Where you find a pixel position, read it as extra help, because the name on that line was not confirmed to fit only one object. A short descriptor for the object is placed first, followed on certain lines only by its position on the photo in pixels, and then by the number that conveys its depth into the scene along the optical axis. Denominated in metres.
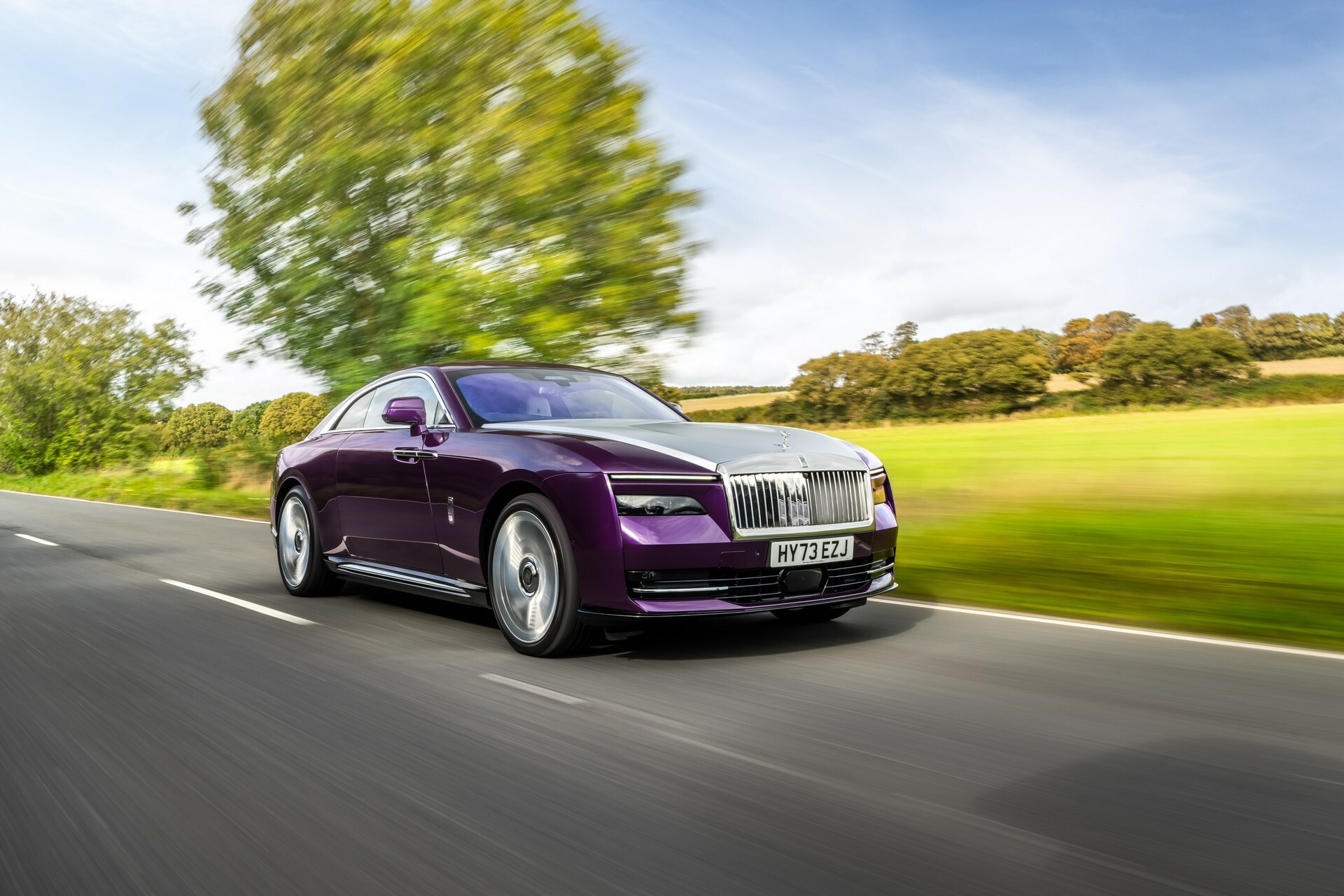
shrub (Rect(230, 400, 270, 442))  27.50
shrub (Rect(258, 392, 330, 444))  20.33
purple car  5.11
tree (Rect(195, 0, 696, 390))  16.31
